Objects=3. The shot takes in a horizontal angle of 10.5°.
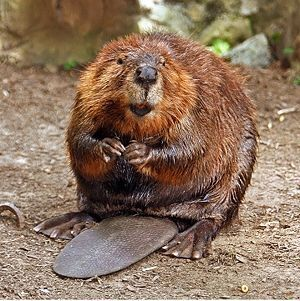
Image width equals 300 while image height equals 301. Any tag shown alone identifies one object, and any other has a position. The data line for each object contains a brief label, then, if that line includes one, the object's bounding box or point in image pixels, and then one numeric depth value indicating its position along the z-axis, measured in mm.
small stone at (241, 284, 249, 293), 6630
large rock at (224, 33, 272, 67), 14896
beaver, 7208
